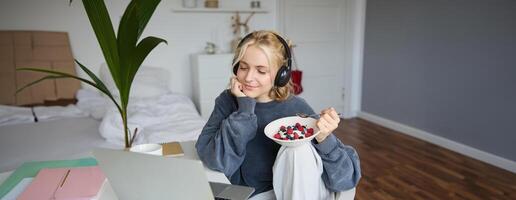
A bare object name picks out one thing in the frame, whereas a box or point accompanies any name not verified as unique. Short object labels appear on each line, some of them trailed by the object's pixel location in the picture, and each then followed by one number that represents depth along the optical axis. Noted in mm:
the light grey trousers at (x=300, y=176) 833
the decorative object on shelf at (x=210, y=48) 3336
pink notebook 651
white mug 1102
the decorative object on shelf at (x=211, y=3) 3300
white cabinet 3160
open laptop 548
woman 872
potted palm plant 1006
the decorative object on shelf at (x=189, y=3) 3262
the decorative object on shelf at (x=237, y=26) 3531
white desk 930
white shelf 3246
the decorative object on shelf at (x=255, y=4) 3541
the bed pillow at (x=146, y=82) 2775
